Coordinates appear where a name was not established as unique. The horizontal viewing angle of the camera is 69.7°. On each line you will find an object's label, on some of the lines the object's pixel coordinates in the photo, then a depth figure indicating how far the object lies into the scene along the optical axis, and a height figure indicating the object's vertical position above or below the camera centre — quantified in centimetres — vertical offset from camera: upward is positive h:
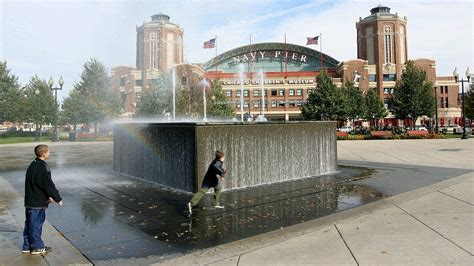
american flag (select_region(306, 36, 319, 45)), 8244 +2119
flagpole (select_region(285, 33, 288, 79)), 11038 +2260
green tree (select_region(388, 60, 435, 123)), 5825 +518
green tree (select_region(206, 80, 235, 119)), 4528 +360
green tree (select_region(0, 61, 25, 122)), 4903 +521
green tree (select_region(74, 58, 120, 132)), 5031 +614
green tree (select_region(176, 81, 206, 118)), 4431 +373
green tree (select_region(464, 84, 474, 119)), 5046 +304
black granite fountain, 932 -69
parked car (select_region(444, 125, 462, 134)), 5142 -107
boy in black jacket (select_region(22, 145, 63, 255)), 484 -97
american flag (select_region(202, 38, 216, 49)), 7275 +1841
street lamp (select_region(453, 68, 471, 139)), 3391 +502
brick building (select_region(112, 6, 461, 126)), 8919 +1457
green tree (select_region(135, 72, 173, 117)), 4650 +421
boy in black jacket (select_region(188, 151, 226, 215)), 707 -100
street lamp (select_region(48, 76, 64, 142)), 3726 +531
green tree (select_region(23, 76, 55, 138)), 5316 +459
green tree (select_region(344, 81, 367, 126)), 6194 +475
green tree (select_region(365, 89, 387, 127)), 6769 +373
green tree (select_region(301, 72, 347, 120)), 5281 +382
